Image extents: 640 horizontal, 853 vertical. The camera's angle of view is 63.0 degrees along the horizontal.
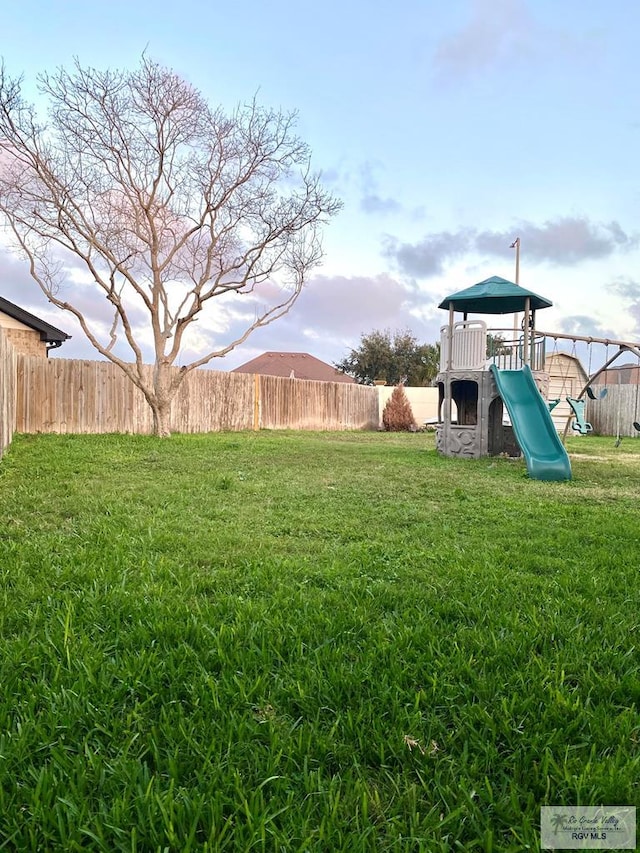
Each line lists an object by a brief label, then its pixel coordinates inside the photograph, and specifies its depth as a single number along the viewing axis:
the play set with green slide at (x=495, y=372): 9.75
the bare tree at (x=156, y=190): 11.91
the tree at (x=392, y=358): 31.92
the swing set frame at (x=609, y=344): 9.88
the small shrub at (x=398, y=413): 20.58
